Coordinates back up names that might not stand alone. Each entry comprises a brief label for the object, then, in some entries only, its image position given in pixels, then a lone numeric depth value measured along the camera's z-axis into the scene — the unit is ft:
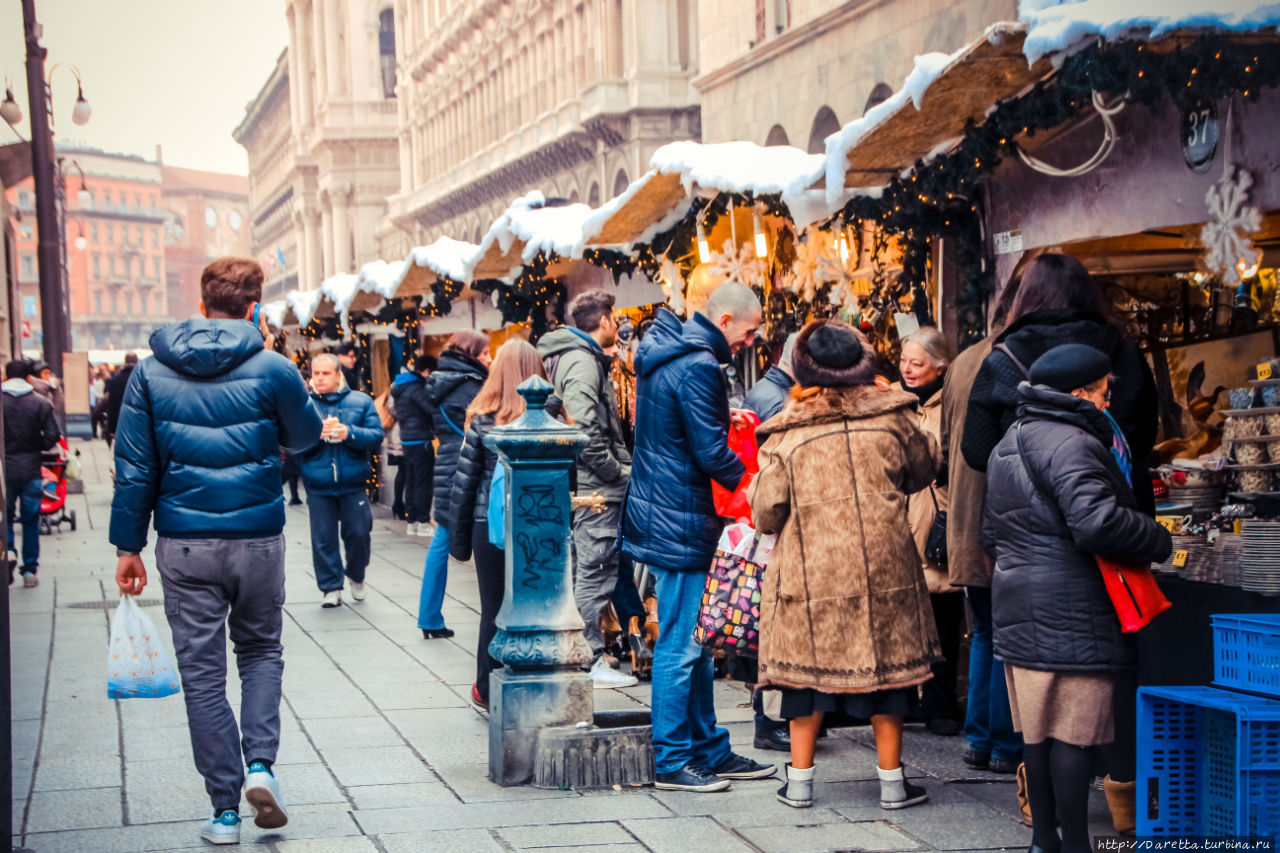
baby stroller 49.37
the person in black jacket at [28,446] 39.55
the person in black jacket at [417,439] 45.78
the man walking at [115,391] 69.22
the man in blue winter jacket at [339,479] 33.83
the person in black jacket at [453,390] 31.91
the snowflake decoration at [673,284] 35.42
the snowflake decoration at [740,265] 33.06
